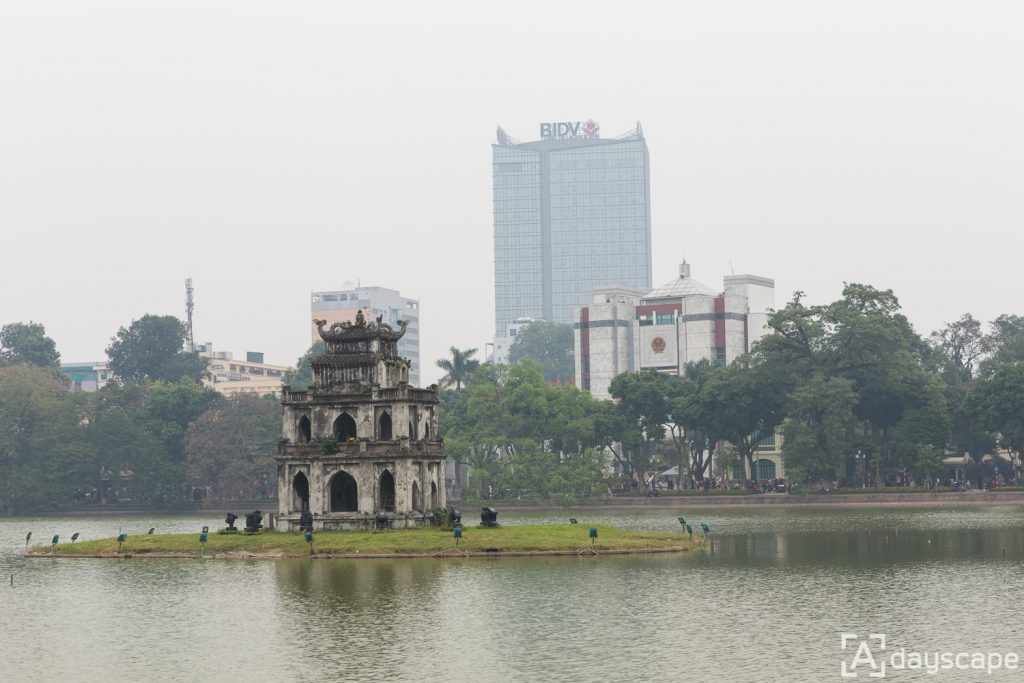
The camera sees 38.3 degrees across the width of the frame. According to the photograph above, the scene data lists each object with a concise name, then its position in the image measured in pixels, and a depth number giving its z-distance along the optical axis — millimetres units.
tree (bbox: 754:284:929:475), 165625
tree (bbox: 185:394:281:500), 182375
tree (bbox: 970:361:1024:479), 155125
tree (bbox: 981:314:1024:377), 194500
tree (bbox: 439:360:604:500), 162500
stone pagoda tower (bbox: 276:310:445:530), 97188
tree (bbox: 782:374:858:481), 161125
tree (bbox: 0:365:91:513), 180875
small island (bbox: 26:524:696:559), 86812
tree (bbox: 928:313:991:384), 192125
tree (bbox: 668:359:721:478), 173000
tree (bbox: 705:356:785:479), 168750
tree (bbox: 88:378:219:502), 183875
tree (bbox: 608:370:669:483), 175625
